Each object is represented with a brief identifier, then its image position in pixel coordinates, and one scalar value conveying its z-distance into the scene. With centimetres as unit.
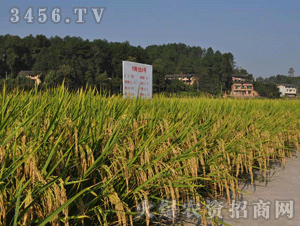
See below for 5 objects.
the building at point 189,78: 9738
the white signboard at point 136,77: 1015
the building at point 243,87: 9296
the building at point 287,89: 11752
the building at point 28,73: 7435
